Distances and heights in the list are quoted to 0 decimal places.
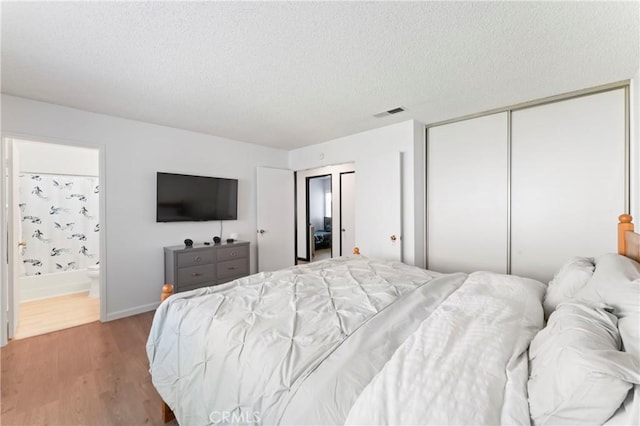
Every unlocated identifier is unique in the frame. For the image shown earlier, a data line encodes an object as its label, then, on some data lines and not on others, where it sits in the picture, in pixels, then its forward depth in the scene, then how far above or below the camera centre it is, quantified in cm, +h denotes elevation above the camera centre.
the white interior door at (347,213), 572 -2
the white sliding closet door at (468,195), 302 +20
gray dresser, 334 -68
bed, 78 -54
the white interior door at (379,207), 347 +7
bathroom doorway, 373 -27
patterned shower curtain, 387 -14
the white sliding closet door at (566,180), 244 +30
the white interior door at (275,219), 455 -11
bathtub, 373 -103
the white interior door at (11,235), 261 -23
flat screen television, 350 +20
